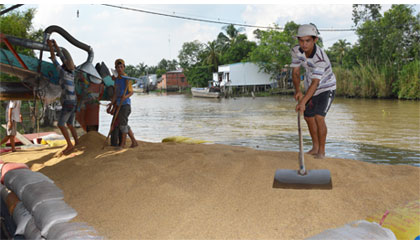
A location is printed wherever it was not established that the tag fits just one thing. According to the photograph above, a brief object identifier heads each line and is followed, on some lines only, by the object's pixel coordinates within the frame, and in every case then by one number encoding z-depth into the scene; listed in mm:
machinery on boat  5320
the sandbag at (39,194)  3268
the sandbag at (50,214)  2933
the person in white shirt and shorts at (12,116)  7127
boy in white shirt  4137
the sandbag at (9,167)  4204
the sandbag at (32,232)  3021
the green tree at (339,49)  54597
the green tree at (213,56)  53500
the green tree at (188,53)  62316
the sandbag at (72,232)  2676
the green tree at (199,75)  55875
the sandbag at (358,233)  2326
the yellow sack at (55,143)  7543
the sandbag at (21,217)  3260
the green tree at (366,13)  30292
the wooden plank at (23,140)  7841
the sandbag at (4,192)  3998
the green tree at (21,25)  16203
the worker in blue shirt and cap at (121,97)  6035
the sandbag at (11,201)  3687
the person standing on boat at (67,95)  5676
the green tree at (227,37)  53278
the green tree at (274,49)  42906
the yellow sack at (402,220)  2537
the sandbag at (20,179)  3600
